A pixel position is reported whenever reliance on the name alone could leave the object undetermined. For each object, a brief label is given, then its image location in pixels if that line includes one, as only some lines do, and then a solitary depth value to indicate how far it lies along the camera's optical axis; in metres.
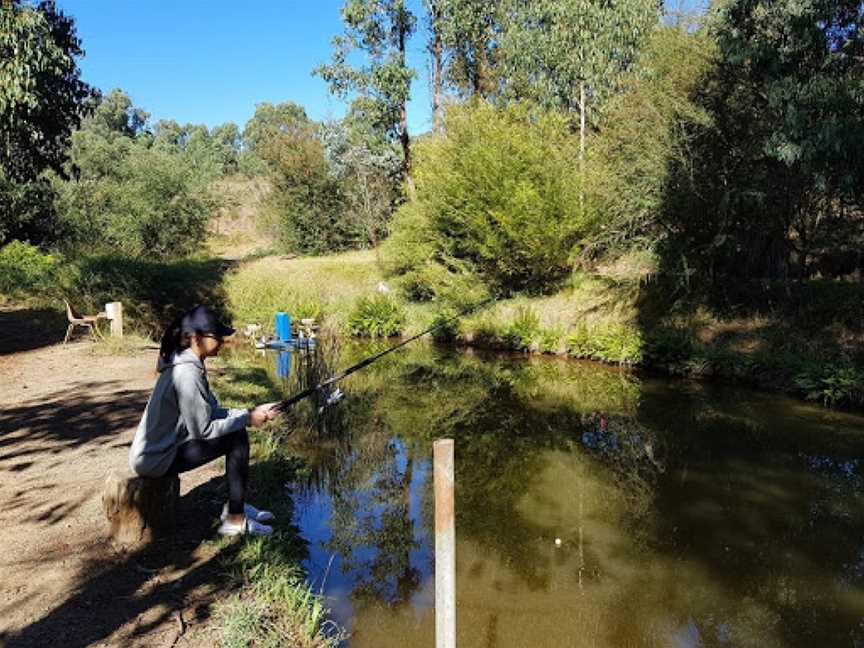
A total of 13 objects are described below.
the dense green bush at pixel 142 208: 22.44
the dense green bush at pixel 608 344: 13.05
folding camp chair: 11.51
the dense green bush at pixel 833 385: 9.62
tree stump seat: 3.95
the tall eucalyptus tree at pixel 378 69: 22.30
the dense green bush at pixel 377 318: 17.20
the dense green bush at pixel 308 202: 25.00
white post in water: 2.37
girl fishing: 3.80
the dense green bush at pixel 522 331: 14.88
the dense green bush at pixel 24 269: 16.09
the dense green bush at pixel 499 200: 15.01
